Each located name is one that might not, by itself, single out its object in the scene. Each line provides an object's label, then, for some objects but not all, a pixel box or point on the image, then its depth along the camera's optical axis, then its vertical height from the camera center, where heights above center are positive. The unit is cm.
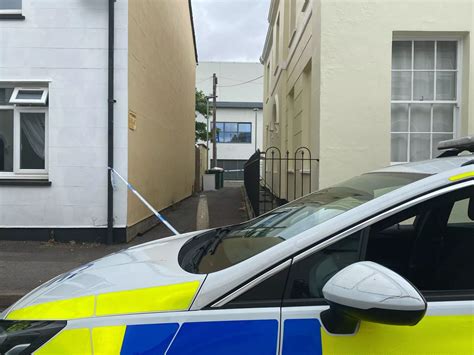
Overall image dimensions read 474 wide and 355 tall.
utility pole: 2698 +318
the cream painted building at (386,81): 653 +136
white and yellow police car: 155 -50
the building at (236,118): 3934 +444
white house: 743 +92
